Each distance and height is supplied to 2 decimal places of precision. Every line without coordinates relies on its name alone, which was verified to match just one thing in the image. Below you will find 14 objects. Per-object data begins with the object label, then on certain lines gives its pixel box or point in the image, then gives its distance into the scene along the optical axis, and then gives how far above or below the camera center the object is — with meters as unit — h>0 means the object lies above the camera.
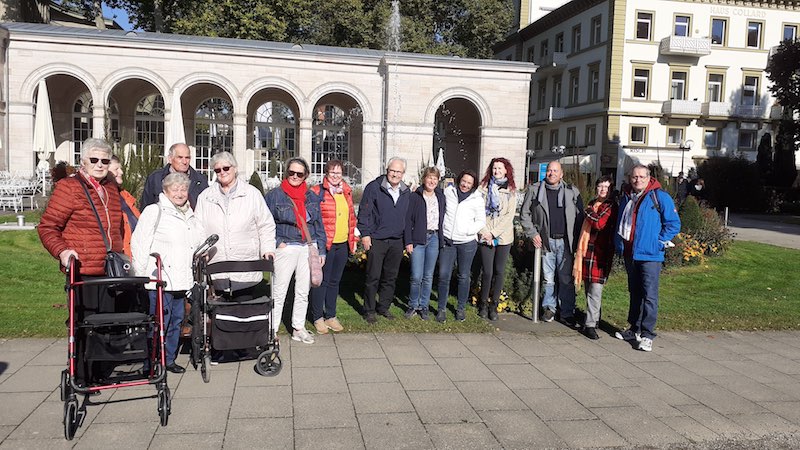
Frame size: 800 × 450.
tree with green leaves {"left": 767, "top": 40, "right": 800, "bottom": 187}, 28.55 +5.21
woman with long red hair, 7.38 -0.52
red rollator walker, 4.07 -1.22
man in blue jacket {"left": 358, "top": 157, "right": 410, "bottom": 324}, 6.98 -0.53
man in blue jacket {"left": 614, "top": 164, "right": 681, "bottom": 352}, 6.51 -0.52
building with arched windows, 22.39 +3.27
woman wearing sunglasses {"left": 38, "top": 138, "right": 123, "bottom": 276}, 4.39 -0.36
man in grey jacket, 7.46 -0.51
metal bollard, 7.53 -1.17
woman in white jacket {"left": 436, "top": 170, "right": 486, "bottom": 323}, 7.26 -0.60
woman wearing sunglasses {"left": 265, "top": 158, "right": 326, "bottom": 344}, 6.13 -0.57
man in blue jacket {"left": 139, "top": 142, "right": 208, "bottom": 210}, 6.10 +0.02
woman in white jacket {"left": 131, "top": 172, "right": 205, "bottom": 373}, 4.98 -0.56
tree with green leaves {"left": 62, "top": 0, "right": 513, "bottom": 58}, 30.92 +8.75
